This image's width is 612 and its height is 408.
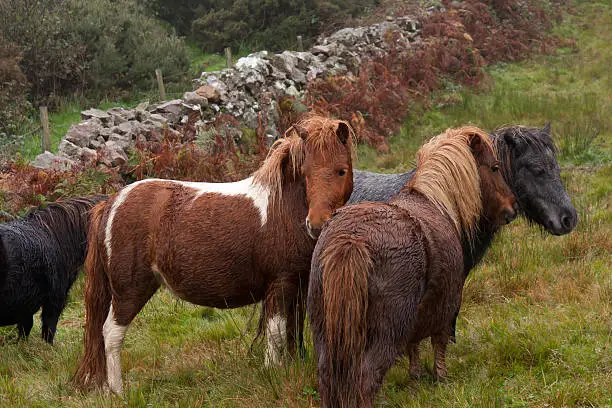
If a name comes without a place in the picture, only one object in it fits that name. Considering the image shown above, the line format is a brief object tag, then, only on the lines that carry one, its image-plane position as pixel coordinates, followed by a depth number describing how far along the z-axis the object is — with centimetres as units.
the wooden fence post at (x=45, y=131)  1014
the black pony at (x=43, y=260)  544
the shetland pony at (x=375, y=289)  304
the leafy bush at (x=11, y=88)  1305
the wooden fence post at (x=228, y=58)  1520
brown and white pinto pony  408
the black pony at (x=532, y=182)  484
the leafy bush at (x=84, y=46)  1492
